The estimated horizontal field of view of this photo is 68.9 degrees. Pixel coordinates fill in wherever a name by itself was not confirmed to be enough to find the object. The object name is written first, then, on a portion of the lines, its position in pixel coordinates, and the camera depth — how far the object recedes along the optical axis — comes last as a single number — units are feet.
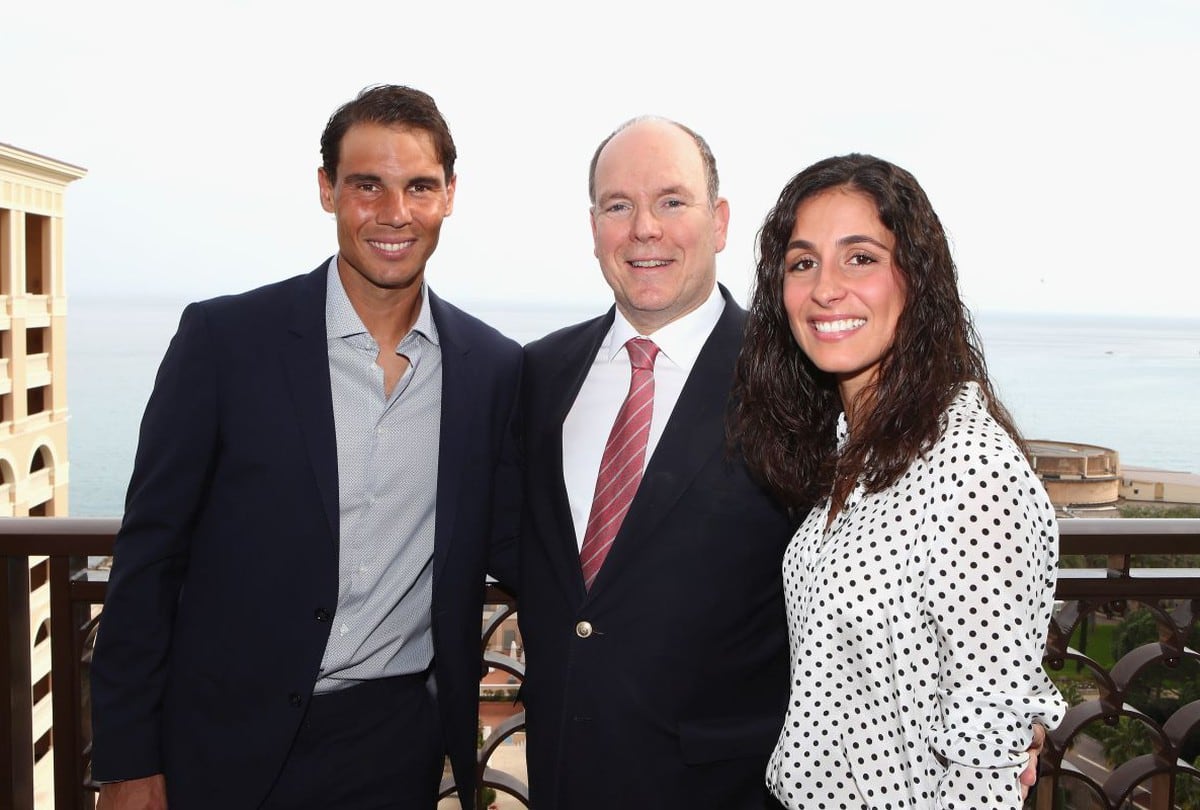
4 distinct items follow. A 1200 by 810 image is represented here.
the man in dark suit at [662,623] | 5.49
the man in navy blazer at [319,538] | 5.44
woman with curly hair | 3.76
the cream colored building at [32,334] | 72.79
